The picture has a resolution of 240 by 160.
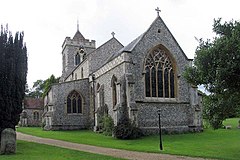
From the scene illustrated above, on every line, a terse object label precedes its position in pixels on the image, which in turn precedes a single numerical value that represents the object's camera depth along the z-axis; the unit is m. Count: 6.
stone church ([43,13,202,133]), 27.81
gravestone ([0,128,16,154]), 16.59
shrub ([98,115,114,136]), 28.81
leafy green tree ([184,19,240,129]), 14.73
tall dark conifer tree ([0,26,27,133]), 20.50
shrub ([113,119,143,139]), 25.58
